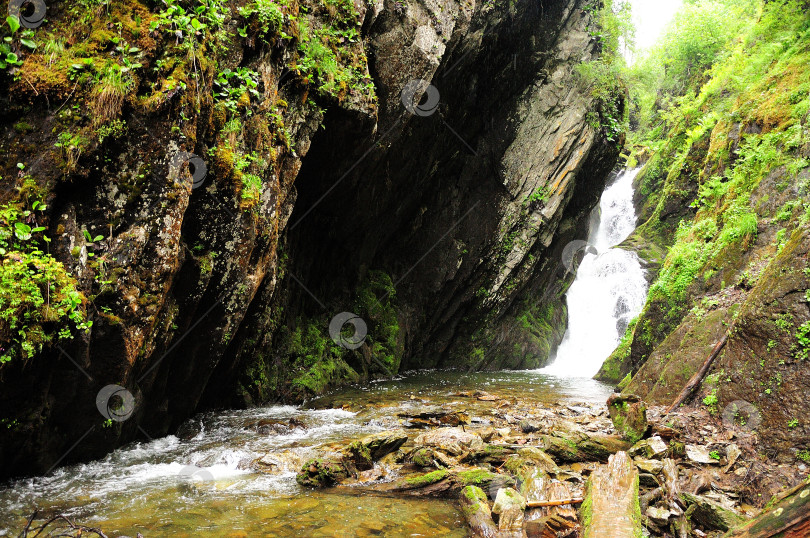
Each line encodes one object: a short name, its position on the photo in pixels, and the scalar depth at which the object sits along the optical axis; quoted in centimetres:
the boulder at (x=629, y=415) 630
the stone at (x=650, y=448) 522
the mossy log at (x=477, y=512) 392
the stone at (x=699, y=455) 512
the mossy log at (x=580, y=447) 570
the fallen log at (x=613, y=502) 338
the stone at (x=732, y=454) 498
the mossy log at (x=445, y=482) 476
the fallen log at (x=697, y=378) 725
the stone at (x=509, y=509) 387
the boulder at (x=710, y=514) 372
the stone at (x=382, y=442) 587
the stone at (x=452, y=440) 596
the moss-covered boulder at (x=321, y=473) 507
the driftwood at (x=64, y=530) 349
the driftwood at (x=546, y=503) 407
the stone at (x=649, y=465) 465
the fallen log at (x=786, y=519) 247
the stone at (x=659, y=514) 376
